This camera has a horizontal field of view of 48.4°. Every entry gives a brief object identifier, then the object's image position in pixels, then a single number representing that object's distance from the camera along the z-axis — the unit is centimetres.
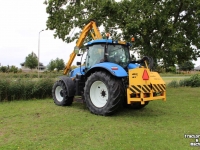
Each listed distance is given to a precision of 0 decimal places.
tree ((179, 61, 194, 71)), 6923
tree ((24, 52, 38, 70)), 5671
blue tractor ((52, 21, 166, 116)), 659
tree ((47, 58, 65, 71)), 6203
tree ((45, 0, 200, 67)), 1208
